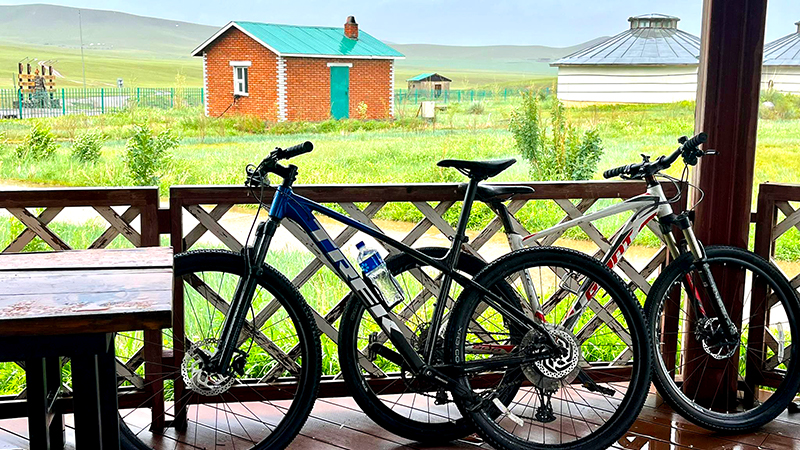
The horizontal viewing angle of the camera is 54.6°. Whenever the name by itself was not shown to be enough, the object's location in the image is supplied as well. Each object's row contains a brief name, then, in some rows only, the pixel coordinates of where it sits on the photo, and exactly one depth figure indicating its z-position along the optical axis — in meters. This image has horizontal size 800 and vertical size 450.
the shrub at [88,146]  5.12
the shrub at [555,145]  5.77
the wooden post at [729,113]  2.21
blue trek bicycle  2.04
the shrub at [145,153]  5.26
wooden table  1.33
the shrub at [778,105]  4.13
